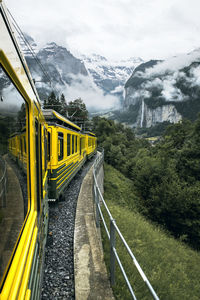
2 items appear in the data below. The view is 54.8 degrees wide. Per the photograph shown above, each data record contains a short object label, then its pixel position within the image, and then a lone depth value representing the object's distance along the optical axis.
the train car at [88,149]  17.30
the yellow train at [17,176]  1.24
